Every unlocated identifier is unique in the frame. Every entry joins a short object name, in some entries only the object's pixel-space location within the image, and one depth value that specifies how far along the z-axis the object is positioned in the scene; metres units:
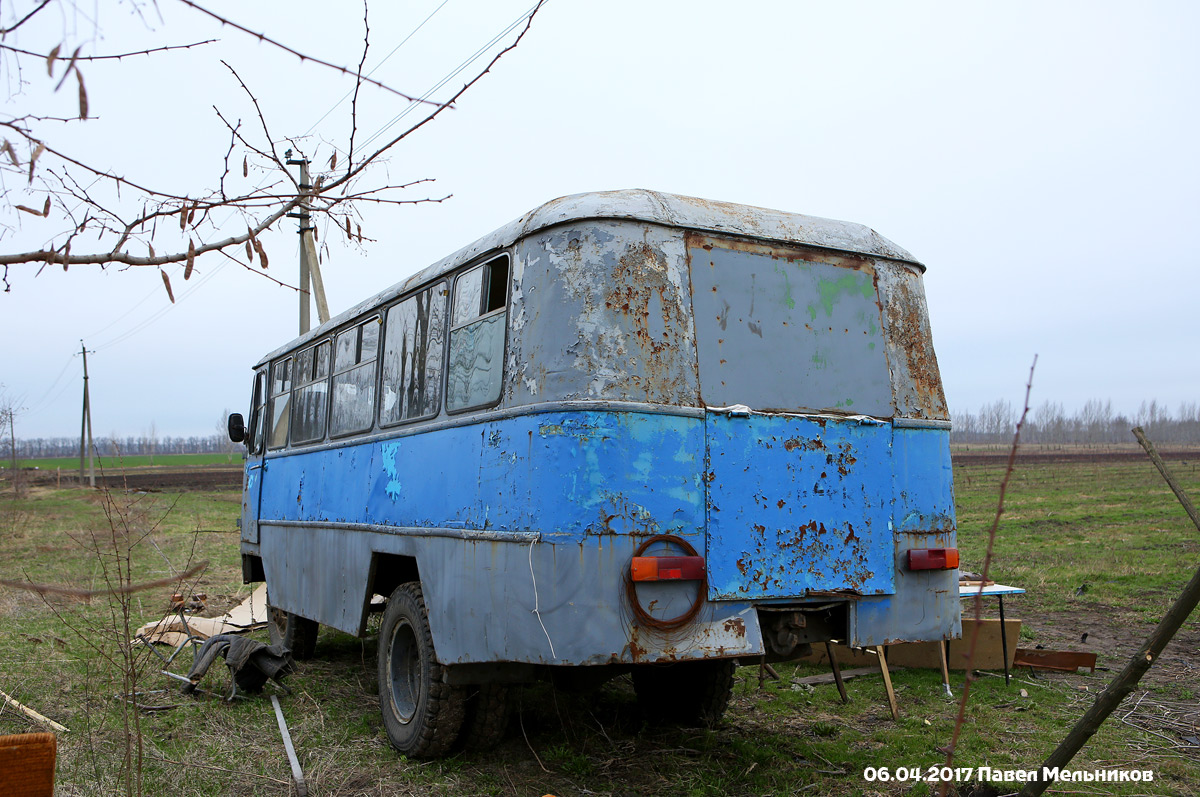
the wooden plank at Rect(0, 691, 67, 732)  5.82
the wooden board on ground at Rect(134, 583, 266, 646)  8.85
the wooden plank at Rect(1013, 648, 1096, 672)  7.46
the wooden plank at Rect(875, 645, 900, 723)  6.17
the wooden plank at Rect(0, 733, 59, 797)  2.01
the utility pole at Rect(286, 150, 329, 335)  15.01
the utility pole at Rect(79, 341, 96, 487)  43.94
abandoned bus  4.23
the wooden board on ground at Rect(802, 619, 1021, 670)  7.43
